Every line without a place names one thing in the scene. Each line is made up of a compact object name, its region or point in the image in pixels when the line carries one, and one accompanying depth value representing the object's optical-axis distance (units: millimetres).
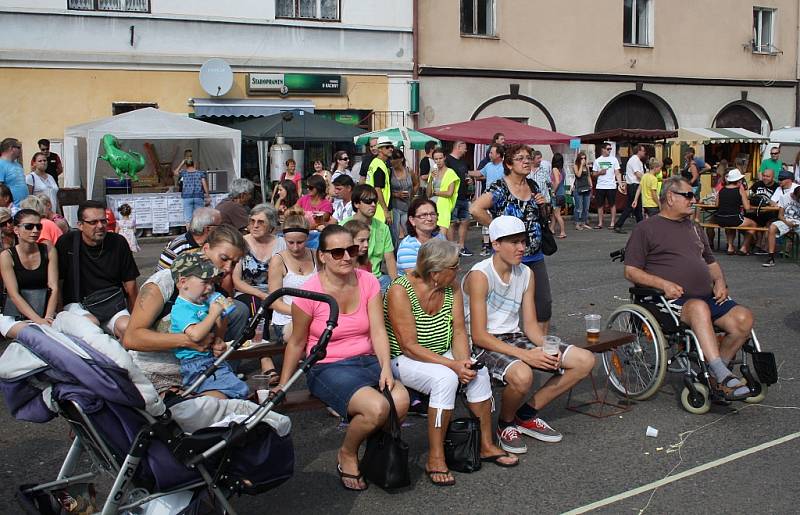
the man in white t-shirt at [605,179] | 20562
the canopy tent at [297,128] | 19891
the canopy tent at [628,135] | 24625
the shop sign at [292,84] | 21984
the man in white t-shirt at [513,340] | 5926
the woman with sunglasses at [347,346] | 5254
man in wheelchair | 6621
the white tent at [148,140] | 17797
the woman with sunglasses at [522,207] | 7289
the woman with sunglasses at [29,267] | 7570
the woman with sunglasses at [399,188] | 12688
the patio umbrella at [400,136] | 20125
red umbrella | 20344
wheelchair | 6637
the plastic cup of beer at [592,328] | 6625
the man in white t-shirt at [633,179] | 19538
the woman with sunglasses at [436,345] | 5418
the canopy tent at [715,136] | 25250
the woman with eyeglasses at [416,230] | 7844
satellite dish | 21031
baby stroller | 3947
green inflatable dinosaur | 17562
